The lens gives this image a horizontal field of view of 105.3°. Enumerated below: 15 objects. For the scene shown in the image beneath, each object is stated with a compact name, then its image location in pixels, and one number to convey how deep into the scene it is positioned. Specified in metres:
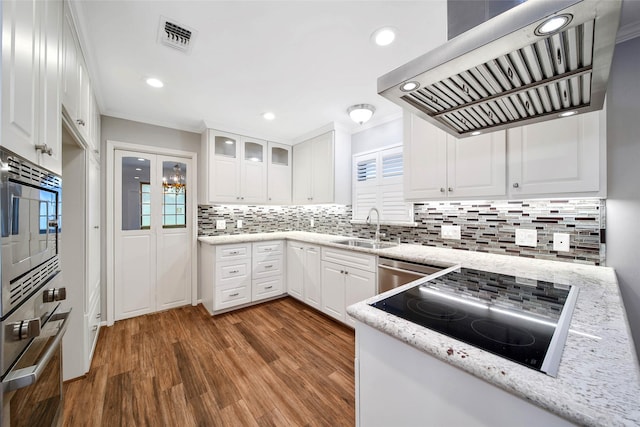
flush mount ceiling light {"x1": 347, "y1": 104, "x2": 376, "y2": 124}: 2.55
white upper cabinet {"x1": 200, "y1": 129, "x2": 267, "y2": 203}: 3.19
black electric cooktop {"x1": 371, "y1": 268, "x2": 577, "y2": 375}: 0.67
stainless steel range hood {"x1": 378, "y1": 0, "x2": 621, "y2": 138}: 0.66
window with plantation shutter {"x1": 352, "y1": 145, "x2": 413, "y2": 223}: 2.81
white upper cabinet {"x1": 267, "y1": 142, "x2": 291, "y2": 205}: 3.78
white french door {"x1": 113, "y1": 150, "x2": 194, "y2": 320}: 2.89
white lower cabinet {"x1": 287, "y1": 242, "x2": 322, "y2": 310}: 2.98
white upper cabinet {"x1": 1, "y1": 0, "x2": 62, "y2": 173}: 0.73
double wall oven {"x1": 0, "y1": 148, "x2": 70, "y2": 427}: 0.68
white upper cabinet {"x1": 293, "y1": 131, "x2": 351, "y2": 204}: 3.26
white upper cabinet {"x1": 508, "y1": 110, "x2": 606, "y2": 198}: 1.44
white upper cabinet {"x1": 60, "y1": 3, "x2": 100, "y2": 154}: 1.33
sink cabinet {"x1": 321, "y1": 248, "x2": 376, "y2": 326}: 2.36
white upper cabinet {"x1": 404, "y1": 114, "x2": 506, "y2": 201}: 1.81
